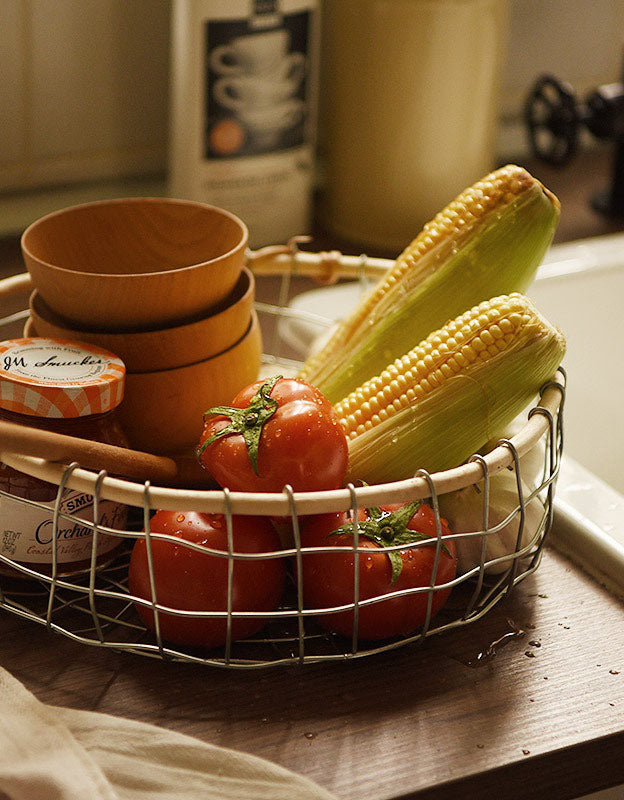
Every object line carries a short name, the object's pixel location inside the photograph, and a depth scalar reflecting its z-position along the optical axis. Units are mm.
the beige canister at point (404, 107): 1077
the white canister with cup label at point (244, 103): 1004
